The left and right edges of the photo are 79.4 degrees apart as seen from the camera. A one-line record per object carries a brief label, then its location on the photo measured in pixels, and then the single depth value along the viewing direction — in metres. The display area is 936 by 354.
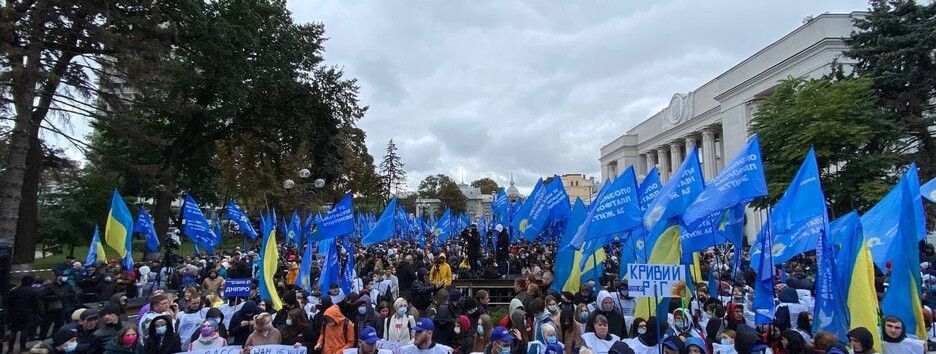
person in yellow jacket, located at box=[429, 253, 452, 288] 13.44
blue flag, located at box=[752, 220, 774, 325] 6.75
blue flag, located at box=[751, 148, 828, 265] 6.97
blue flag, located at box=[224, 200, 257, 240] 19.12
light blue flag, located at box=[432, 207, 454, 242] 28.68
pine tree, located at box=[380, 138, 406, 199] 82.62
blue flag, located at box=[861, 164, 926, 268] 8.04
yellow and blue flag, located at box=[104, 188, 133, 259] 12.96
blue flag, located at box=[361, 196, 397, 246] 13.77
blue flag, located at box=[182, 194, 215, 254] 15.84
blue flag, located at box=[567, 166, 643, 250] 7.98
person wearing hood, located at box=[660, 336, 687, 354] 5.45
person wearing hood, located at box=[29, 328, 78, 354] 5.97
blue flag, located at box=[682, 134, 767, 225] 6.69
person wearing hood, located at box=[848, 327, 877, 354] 5.41
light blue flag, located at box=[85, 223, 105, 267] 13.92
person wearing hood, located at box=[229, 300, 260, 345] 7.64
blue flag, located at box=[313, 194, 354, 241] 11.58
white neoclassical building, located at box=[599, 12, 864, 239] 34.88
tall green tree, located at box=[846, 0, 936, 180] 22.30
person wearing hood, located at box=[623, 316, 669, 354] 6.34
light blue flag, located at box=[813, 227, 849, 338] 6.21
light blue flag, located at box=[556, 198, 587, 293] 11.25
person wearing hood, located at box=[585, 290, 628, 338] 7.49
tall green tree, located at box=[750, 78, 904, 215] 21.09
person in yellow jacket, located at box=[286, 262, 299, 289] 14.93
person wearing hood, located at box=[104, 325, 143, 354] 6.08
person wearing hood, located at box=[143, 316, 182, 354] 6.61
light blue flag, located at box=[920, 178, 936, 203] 9.70
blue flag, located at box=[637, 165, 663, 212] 9.45
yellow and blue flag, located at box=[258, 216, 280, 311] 8.91
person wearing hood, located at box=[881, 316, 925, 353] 5.79
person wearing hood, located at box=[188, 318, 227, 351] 6.63
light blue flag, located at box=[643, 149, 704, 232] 7.51
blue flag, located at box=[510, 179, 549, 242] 13.70
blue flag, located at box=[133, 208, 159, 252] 15.08
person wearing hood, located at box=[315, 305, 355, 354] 7.18
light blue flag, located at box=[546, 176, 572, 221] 13.98
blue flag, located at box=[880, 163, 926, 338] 6.52
